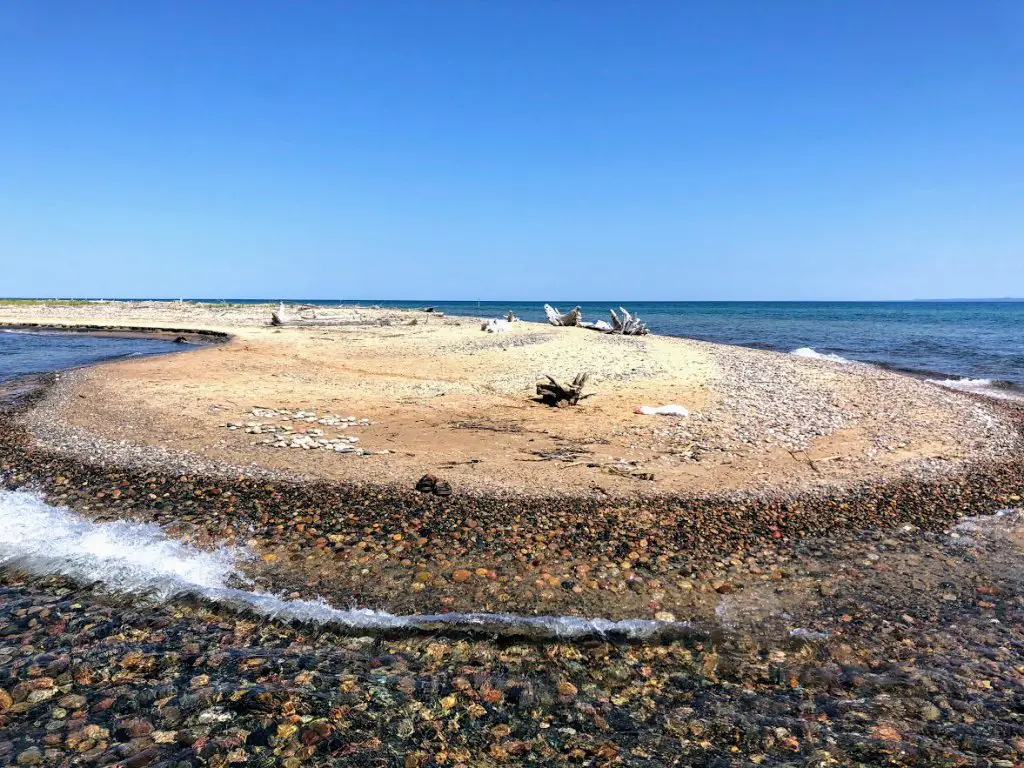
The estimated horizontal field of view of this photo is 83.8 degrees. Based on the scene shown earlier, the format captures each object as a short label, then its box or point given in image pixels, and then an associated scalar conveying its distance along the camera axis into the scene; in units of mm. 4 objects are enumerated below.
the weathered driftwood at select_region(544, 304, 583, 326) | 33938
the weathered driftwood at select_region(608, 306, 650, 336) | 30391
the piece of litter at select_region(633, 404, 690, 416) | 12297
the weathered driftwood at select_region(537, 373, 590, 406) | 13203
